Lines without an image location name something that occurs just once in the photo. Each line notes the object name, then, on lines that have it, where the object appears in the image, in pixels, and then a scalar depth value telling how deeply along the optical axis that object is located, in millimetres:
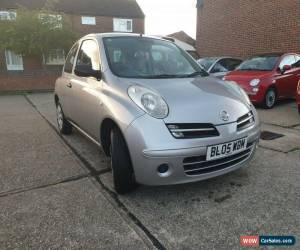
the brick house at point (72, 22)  14945
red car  6945
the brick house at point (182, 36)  29962
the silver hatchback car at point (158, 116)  2359
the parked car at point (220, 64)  9008
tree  16281
